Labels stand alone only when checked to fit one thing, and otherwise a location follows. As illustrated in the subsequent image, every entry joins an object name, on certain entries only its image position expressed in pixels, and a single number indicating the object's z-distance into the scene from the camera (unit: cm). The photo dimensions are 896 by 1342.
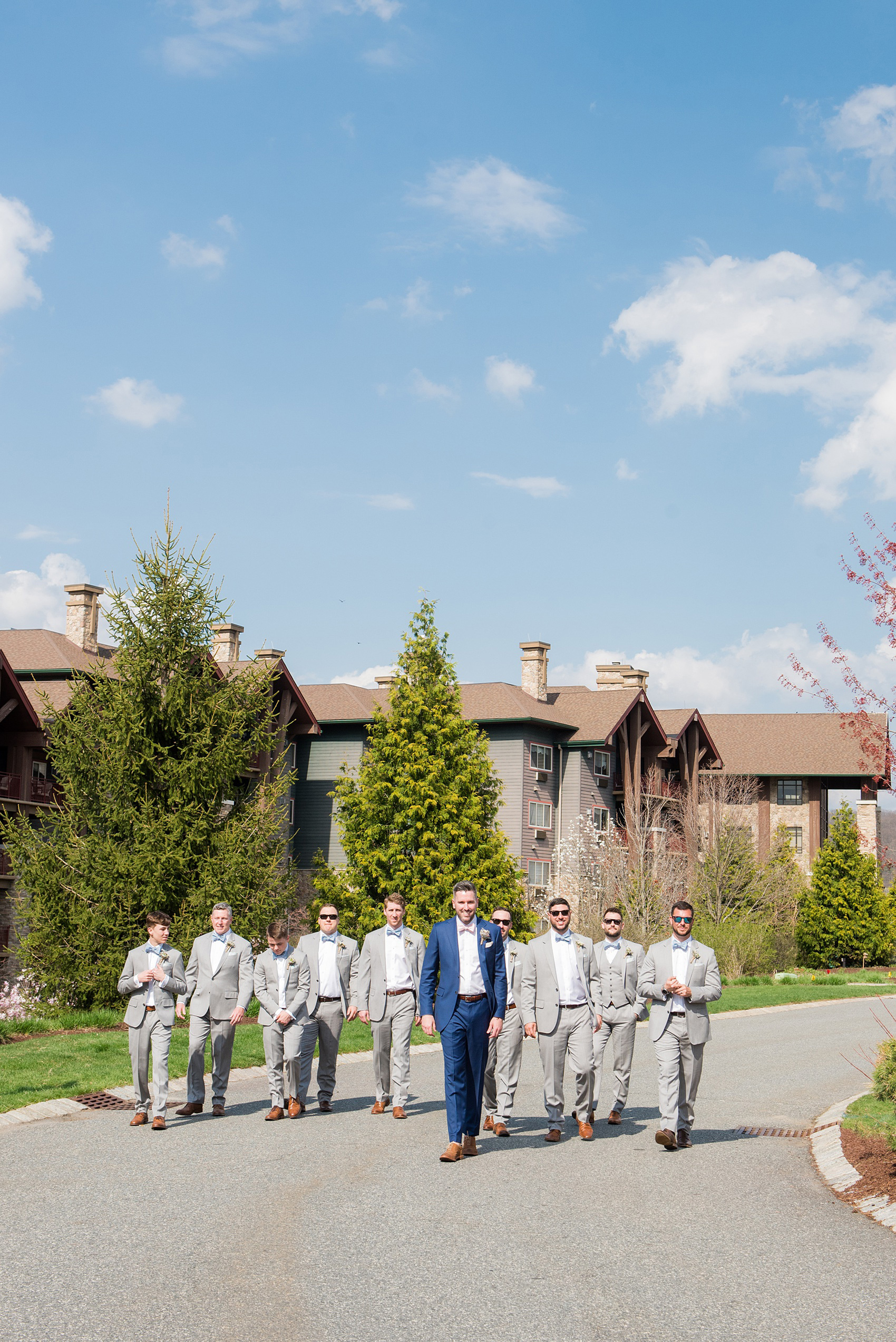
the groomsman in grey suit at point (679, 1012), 1129
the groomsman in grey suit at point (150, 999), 1214
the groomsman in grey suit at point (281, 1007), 1299
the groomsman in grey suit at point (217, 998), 1292
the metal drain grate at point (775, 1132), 1248
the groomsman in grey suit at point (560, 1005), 1198
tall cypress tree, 3681
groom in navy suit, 1074
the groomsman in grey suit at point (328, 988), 1342
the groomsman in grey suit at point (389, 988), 1327
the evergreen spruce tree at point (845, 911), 5275
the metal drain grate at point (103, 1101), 1337
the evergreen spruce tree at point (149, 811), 2277
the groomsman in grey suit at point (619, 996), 1311
